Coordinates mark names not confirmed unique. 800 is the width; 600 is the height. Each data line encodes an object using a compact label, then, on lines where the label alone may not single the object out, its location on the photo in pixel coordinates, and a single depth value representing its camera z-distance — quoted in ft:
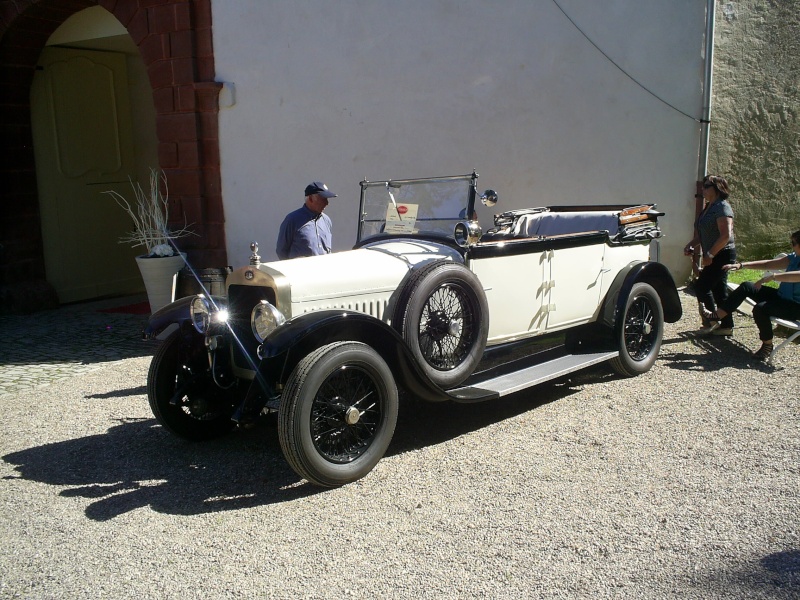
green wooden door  29.71
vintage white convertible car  12.96
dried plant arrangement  24.35
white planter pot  23.98
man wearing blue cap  19.42
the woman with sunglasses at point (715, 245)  21.93
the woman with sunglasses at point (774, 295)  19.95
